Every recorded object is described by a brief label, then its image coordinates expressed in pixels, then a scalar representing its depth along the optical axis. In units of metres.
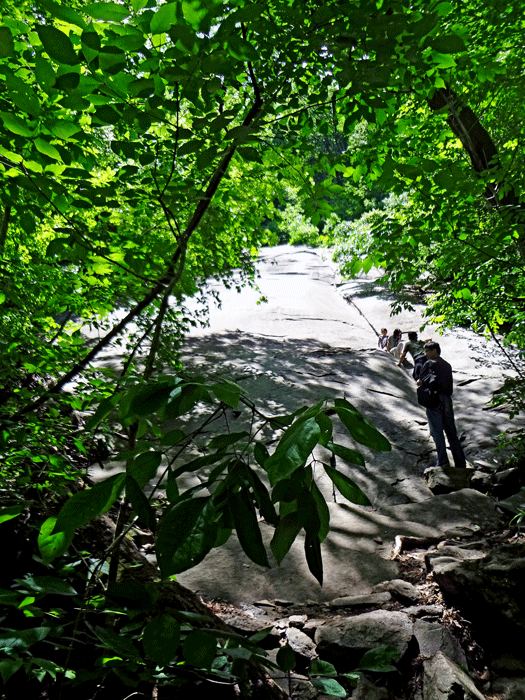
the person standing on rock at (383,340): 13.99
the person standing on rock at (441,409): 6.58
